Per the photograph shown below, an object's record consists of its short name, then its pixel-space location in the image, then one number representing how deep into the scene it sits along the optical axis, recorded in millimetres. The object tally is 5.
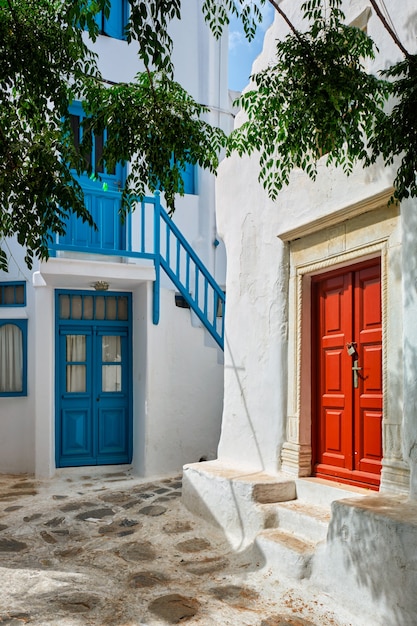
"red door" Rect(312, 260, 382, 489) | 5121
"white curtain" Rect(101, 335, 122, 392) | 9477
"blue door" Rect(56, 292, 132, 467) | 9203
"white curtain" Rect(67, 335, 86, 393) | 9297
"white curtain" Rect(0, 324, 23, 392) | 9078
